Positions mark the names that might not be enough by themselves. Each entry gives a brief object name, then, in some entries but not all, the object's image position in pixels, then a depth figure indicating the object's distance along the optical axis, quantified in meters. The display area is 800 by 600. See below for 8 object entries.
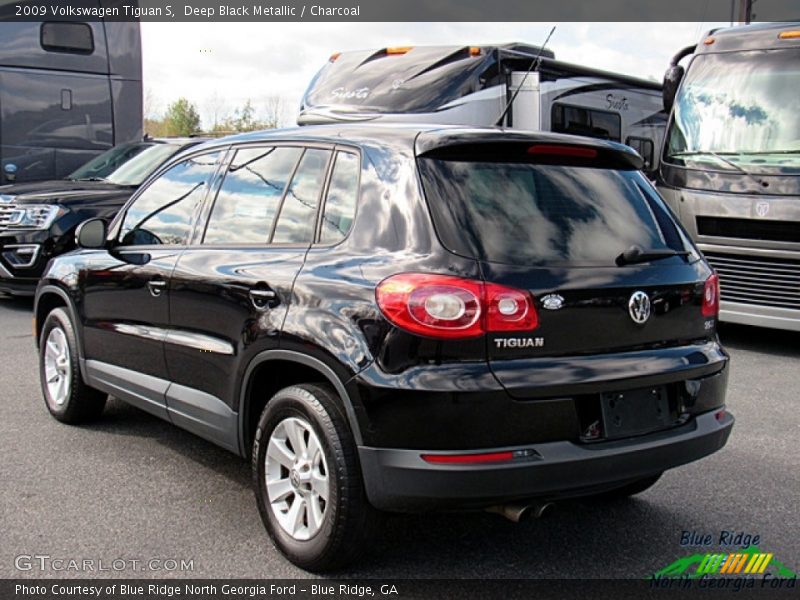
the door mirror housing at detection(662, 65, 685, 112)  9.61
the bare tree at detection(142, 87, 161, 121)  48.97
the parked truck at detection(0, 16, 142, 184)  12.90
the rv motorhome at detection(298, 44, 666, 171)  10.79
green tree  57.36
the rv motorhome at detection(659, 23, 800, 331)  8.07
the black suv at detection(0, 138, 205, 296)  9.88
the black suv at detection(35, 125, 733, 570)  3.24
